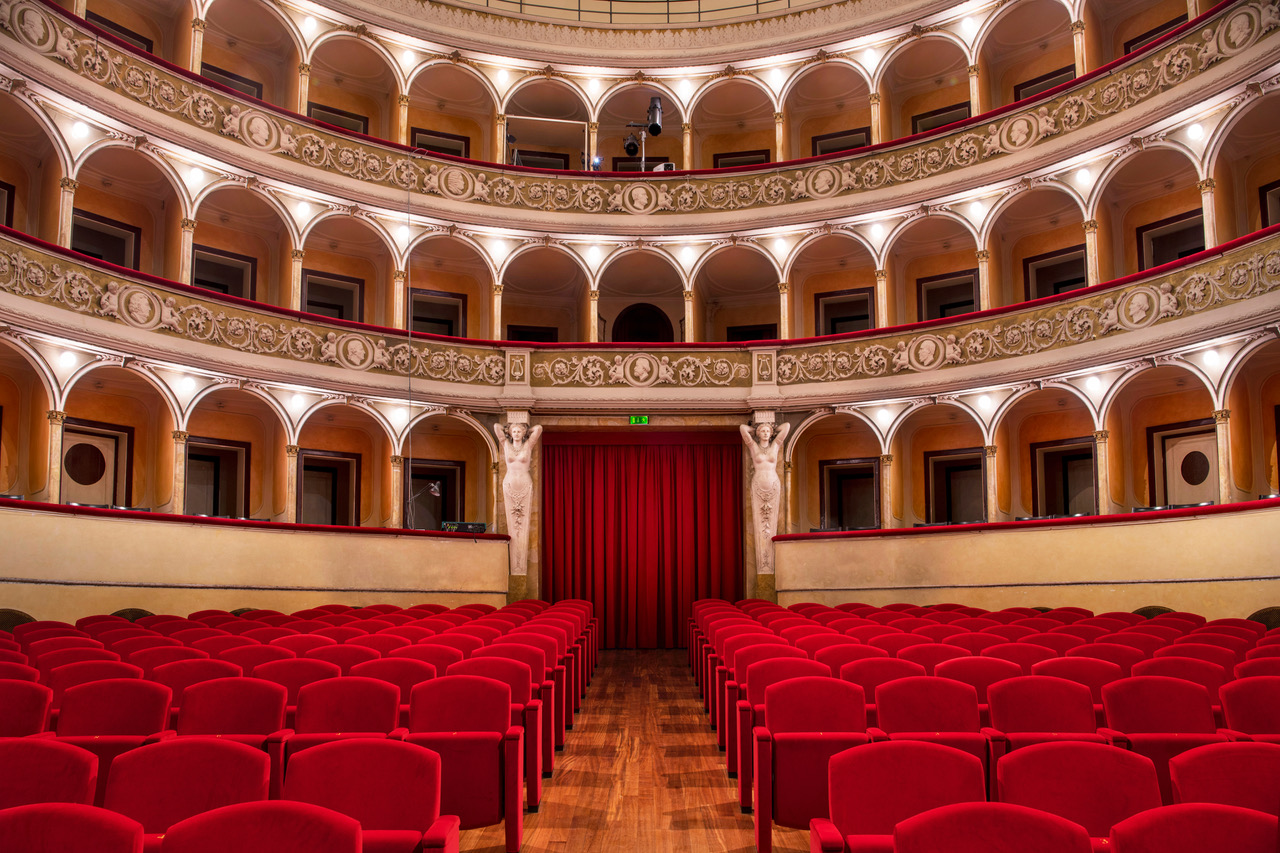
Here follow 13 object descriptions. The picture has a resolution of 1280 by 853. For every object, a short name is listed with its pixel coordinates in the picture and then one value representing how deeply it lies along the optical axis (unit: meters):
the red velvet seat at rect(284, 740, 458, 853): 3.27
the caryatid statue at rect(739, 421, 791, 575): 15.60
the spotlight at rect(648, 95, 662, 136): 18.05
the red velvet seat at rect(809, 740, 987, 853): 3.24
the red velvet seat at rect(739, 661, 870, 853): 4.48
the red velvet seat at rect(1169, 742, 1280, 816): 3.14
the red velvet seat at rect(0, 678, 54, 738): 4.30
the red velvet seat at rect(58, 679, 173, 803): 4.48
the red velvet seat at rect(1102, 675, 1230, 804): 4.48
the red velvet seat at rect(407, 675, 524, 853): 4.50
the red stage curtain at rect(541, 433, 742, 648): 17.05
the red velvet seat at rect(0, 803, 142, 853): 2.43
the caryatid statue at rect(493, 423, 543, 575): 15.49
